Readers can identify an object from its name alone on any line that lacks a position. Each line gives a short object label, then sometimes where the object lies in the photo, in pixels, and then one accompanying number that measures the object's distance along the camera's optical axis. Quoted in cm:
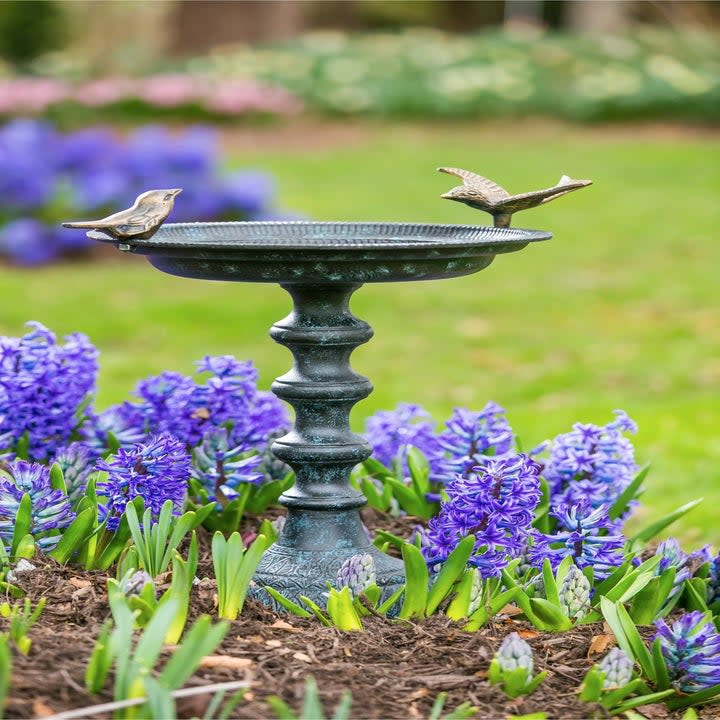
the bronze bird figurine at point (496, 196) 545
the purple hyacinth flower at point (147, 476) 538
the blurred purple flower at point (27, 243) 1737
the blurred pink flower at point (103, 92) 2559
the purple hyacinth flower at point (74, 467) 587
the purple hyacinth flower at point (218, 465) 596
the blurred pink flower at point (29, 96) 2233
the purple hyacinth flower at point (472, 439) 609
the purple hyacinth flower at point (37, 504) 535
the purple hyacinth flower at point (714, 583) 562
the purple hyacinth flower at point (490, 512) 523
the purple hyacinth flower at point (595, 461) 604
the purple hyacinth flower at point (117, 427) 648
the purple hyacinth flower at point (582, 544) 543
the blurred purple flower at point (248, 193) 1812
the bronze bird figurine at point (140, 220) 489
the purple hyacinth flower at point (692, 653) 463
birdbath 496
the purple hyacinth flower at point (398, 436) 688
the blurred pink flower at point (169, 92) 2767
